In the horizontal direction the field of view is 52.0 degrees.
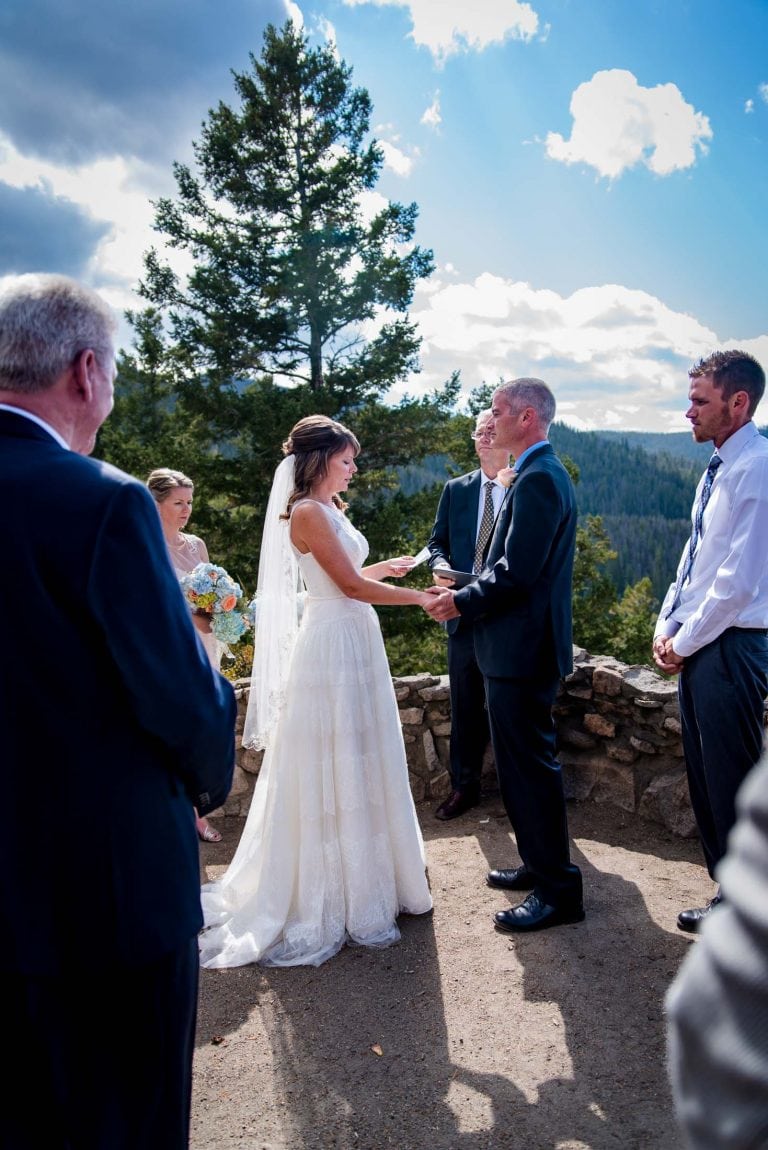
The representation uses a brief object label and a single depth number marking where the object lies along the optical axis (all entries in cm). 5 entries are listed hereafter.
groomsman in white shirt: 319
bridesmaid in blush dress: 501
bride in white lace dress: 364
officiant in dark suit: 506
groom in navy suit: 346
